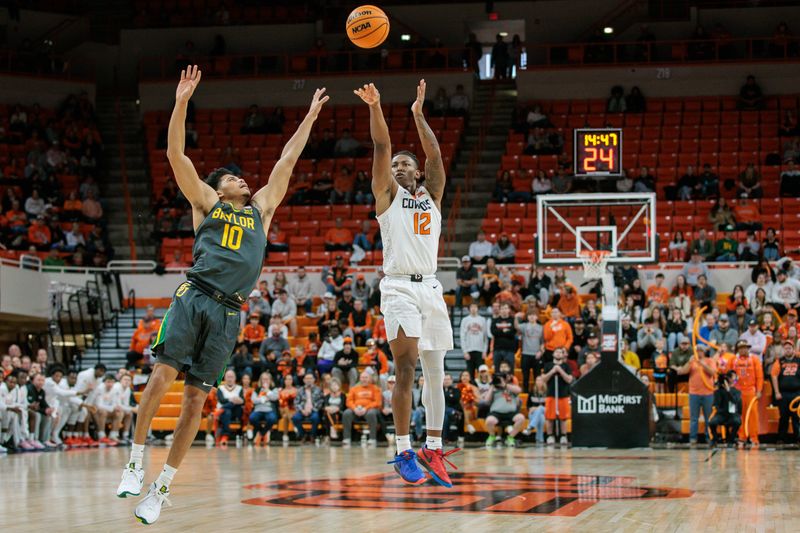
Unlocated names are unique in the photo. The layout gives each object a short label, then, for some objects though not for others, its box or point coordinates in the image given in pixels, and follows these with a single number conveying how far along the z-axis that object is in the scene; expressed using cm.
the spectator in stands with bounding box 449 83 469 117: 3003
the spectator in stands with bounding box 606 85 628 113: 2878
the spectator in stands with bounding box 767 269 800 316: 2062
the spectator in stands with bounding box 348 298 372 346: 2188
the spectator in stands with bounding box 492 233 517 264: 2394
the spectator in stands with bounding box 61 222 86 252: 2584
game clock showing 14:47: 1973
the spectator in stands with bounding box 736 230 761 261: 2250
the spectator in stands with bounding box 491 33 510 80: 3143
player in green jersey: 703
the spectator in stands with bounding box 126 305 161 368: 2188
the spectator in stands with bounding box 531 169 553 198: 2608
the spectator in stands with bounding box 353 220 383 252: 2506
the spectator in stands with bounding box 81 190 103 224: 2750
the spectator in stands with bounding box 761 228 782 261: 2250
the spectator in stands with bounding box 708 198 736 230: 2381
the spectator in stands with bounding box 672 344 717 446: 1800
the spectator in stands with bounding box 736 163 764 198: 2506
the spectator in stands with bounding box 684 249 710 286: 2206
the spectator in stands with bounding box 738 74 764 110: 2838
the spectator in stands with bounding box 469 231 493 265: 2398
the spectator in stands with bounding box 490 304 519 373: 1945
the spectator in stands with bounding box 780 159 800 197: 2514
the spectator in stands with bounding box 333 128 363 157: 2884
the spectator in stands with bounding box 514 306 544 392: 1977
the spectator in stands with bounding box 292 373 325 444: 1955
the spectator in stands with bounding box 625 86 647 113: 2878
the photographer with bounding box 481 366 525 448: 1858
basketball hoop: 1823
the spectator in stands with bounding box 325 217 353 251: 2550
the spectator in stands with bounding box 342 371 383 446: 1917
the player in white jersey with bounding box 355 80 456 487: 801
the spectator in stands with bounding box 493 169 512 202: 2647
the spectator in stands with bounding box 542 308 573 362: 1938
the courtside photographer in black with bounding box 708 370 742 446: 1778
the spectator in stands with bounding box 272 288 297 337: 2262
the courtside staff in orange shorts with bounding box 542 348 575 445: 1858
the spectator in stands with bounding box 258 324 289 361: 2127
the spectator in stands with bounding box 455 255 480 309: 2225
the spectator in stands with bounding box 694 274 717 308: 2112
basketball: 927
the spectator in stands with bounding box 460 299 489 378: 2005
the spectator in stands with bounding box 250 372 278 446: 1956
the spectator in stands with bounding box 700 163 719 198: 2519
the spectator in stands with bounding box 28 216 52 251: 2558
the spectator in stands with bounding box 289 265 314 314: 2362
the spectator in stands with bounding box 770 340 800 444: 1770
